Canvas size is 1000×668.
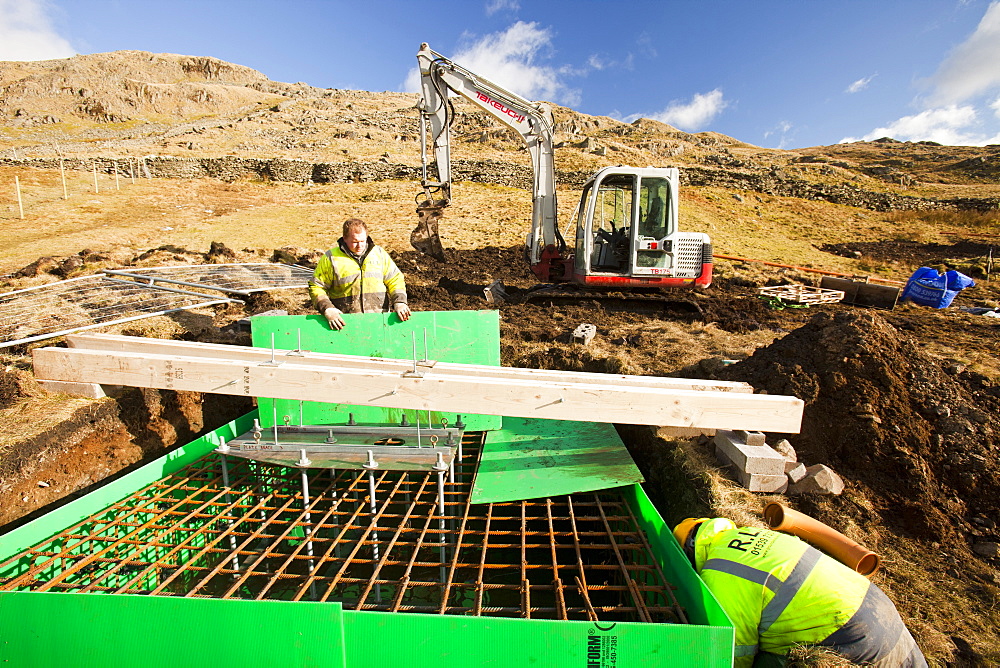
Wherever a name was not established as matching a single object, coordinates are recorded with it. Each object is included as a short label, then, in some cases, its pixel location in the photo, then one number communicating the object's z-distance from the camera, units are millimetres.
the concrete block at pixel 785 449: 4137
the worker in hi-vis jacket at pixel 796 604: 2184
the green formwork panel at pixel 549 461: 3992
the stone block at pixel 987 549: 3539
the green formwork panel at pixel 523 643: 2145
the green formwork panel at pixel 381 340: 4852
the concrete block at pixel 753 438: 4031
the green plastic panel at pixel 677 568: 2352
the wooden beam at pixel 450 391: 3338
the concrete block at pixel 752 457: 3832
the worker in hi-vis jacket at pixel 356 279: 4816
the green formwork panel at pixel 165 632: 2232
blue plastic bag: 10688
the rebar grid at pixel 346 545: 3105
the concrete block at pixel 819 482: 3854
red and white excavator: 9023
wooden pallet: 10922
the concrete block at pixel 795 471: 3955
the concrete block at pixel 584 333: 7285
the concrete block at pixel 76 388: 5082
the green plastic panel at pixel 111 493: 3305
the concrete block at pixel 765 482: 3865
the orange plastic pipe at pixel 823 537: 2838
